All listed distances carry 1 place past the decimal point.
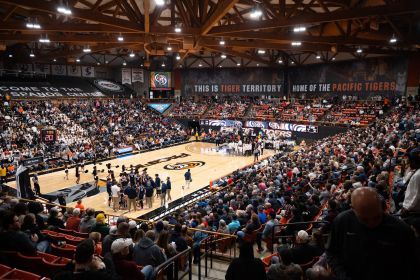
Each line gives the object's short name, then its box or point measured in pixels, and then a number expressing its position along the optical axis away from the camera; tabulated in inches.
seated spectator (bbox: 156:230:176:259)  200.1
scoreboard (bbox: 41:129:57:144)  941.2
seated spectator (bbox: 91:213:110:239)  241.1
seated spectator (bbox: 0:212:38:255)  171.3
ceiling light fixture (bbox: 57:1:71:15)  404.5
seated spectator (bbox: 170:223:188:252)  227.8
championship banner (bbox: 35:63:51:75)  1344.7
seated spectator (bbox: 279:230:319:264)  168.4
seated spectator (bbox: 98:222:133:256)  186.4
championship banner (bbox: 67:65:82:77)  1462.8
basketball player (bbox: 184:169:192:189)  672.4
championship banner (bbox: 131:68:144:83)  1636.4
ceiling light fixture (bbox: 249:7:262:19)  414.2
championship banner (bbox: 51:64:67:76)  1406.3
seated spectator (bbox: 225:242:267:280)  125.6
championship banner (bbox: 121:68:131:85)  1611.7
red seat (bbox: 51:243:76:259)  201.6
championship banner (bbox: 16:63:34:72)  1267.2
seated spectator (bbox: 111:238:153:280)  145.6
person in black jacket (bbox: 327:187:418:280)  83.9
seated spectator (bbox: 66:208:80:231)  281.3
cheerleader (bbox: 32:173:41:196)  593.5
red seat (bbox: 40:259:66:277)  167.3
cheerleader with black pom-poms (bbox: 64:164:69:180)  739.3
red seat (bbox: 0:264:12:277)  151.0
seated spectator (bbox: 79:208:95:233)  263.6
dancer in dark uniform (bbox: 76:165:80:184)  713.6
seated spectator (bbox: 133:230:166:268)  175.0
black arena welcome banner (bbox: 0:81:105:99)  1119.6
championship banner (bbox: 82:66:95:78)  1515.7
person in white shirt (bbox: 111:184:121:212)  540.1
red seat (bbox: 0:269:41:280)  146.0
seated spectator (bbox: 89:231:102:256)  203.3
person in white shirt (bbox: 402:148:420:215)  137.0
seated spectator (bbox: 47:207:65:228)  273.7
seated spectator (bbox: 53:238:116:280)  100.6
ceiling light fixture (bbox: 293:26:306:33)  519.3
